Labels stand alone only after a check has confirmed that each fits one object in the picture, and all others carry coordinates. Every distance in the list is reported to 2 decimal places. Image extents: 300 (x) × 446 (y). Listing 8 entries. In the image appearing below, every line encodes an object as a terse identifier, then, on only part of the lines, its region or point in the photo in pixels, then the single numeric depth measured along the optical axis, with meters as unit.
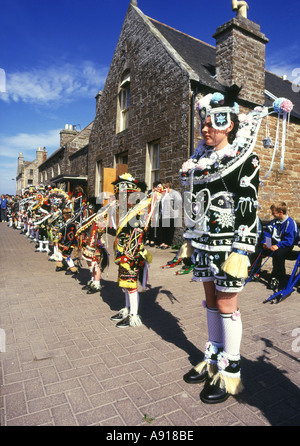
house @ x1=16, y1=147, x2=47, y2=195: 41.41
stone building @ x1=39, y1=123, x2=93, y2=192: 17.66
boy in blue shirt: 5.34
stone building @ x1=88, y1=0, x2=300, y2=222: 8.66
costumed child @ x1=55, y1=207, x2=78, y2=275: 6.42
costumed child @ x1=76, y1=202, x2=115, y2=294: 5.01
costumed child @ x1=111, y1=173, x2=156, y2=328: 3.58
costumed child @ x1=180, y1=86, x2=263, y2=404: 2.14
